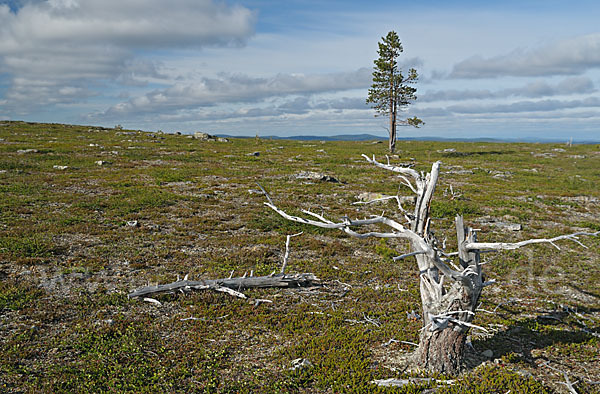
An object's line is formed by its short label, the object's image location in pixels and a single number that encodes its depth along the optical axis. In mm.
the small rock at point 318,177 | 31312
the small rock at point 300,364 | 7952
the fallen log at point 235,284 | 10961
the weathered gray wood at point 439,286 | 6727
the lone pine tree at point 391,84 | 51625
